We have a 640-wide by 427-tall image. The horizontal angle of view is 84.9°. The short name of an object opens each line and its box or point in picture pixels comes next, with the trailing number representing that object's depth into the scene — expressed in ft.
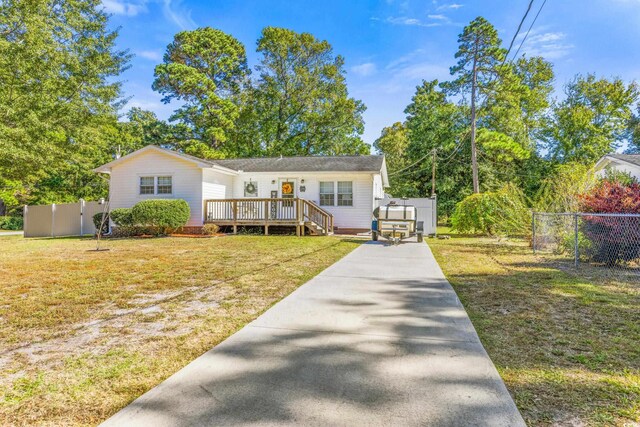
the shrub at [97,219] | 48.03
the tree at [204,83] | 89.45
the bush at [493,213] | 42.86
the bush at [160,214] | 45.32
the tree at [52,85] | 57.88
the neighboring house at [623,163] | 39.42
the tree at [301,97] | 96.63
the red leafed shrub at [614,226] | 23.11
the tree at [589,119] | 89.20
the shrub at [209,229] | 47.50
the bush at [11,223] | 73.05
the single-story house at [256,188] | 49.26
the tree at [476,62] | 69.51
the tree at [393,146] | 106.92
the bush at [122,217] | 46.65
